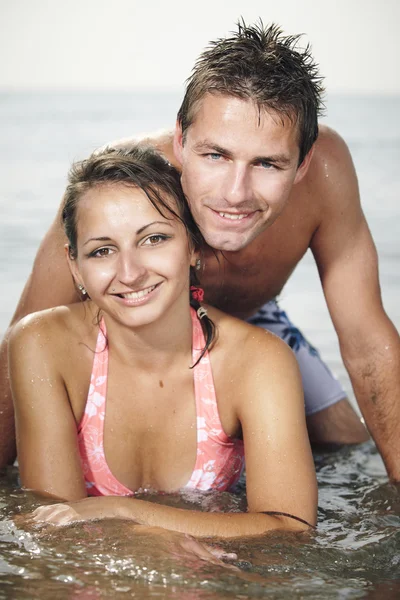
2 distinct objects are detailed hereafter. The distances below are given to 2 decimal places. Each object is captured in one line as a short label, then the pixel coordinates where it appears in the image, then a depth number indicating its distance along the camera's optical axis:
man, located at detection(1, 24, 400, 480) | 2.82
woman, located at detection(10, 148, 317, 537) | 2.72
